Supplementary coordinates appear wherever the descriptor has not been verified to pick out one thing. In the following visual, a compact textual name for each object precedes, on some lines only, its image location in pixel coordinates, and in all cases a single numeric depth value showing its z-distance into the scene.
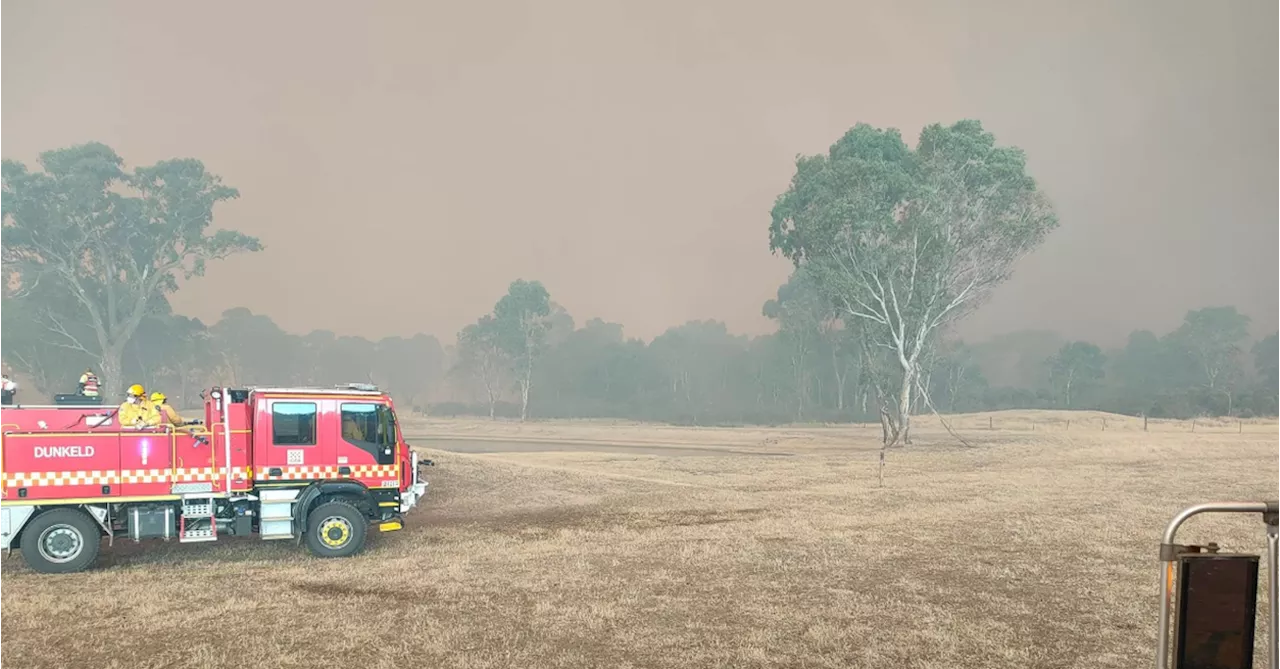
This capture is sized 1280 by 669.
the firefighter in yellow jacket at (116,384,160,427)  13.60
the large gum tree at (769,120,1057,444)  45.00
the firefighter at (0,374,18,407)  15.39
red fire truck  12.88
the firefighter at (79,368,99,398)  15.06
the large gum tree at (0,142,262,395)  63.34
